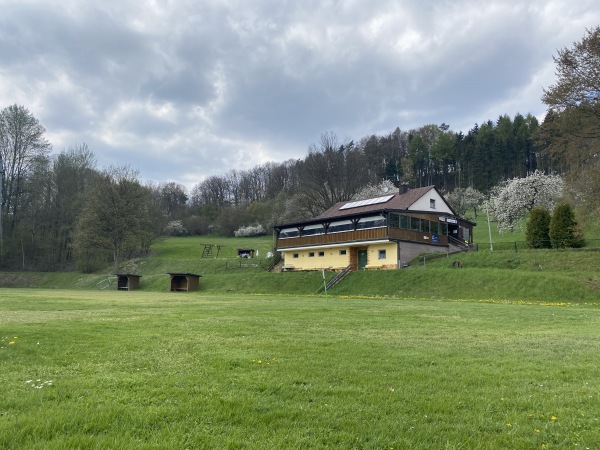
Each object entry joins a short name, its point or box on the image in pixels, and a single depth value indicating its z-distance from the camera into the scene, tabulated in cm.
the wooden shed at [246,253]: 6139
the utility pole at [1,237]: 5616
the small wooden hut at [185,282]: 4103
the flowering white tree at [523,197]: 5744
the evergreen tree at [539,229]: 3785
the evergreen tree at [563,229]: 3488
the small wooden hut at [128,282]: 4428
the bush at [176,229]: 9100
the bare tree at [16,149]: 5534
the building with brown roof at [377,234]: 3875
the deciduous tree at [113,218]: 5059
